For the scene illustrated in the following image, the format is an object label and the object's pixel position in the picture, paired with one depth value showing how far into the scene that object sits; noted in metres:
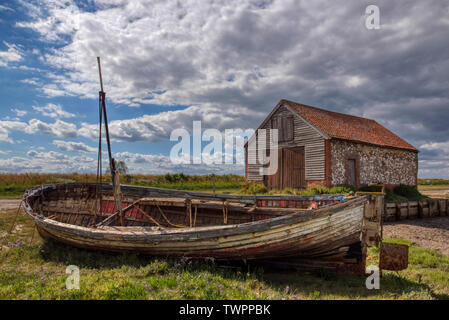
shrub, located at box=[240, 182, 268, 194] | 21.67
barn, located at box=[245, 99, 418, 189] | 19.20
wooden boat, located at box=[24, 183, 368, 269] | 6.00
